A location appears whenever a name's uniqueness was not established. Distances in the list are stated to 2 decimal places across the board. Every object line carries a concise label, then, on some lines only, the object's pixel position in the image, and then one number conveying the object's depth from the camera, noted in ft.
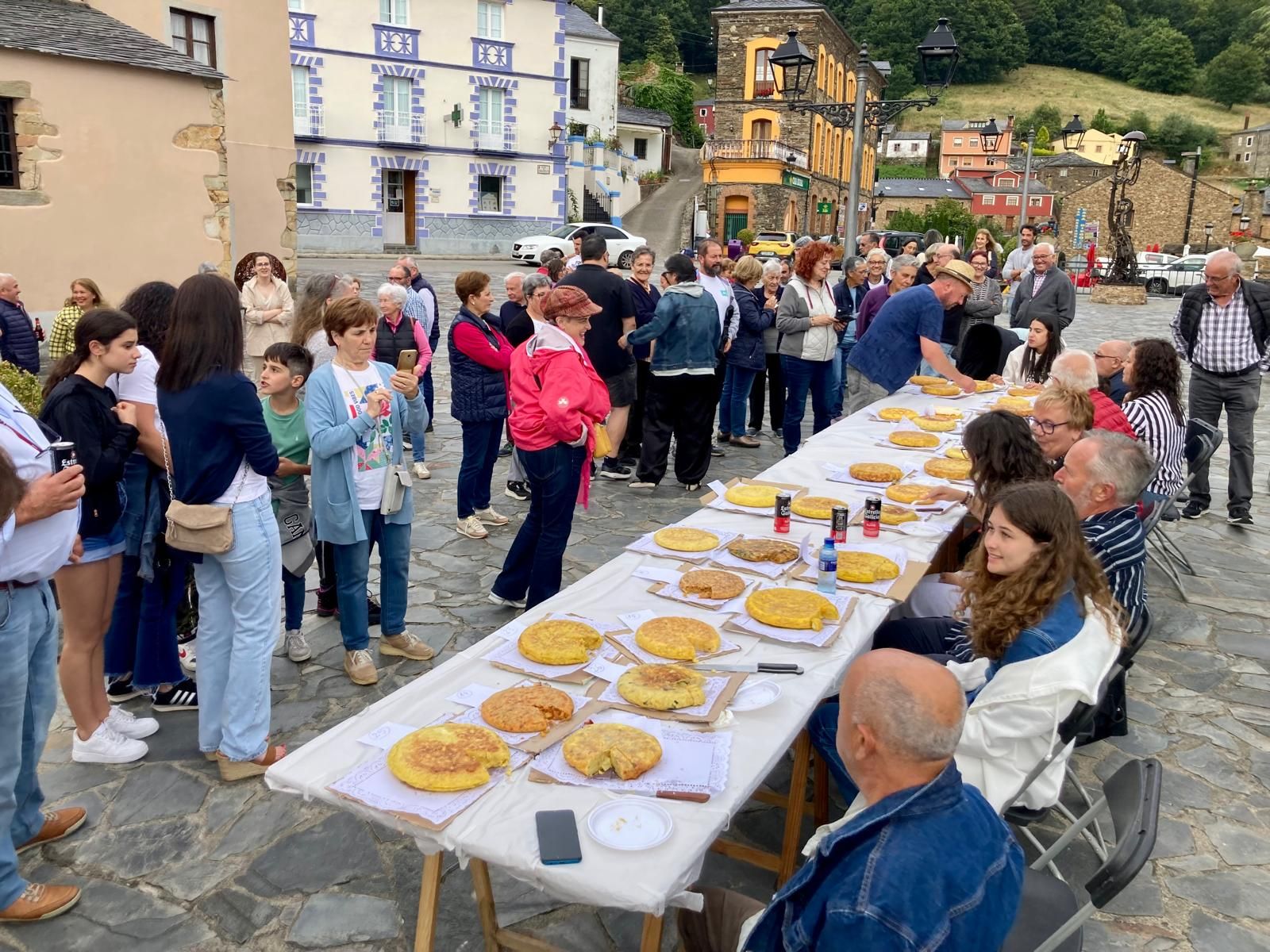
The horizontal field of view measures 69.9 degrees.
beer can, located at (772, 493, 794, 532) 15.14
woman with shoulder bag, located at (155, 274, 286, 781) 11.41
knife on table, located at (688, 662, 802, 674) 10.26
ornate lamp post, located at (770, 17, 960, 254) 34.88
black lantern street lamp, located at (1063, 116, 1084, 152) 63.73
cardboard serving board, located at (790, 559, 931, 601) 12.70
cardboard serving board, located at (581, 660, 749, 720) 9.20
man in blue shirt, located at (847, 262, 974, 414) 24.91
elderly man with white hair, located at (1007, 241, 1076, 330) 31.17
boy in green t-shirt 15.10
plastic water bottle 12.52
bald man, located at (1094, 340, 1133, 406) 22.71
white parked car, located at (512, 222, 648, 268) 98.63
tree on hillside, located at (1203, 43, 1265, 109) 313.32
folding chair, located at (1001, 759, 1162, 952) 6.88
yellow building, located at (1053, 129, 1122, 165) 270.46
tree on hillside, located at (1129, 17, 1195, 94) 328.08
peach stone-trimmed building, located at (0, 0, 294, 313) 42.29
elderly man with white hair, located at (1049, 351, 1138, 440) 18.40
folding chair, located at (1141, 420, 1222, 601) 22.13
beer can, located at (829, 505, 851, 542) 13.88
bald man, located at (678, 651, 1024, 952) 6.08
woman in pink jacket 16.39
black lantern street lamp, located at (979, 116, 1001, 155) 55.31
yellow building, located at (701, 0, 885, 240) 154.92
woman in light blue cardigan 14.06
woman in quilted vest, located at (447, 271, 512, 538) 21.94
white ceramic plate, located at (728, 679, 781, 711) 9.50
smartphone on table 7.11
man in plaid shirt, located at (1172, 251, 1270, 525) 25.35
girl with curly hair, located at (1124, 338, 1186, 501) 19.48
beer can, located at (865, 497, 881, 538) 14.99
